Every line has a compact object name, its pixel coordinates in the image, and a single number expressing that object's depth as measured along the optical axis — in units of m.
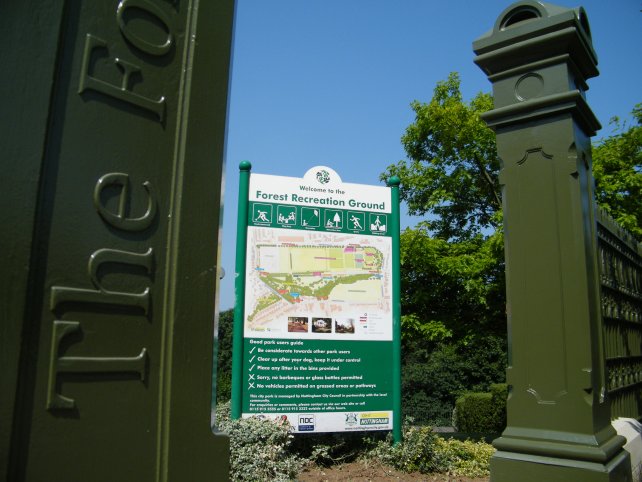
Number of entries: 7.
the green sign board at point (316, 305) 6.30
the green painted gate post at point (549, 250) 3.12
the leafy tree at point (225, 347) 12.92
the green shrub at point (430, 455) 6.08
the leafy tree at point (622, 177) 13.51
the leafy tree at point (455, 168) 16.05
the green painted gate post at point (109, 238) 1.00
